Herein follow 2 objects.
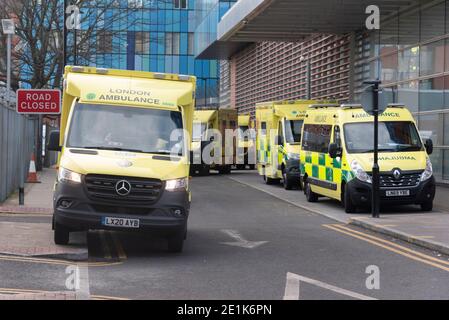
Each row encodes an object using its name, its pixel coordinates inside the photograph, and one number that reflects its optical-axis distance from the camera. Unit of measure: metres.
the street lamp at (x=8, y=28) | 18.72
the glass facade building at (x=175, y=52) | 64.68
